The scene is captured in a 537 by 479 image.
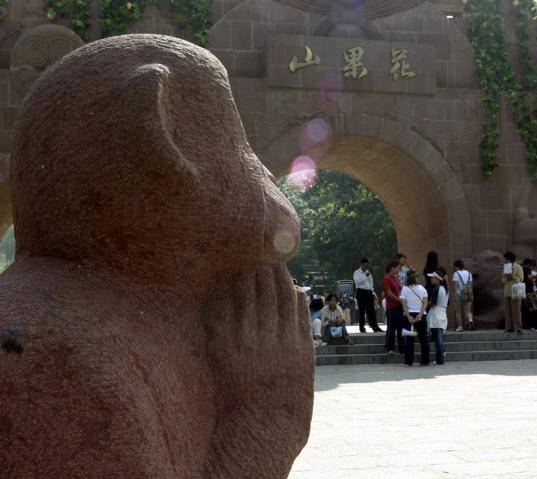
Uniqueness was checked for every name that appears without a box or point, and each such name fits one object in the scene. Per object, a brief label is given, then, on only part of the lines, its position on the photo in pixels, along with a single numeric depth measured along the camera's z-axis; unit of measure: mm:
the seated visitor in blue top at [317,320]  9984
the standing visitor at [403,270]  9815
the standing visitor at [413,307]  8805
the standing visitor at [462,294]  11180
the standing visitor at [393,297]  9102
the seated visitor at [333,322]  10109
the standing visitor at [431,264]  10375
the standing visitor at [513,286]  10430
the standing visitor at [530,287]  11164
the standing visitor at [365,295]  11062
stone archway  11844
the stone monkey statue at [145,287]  1616
